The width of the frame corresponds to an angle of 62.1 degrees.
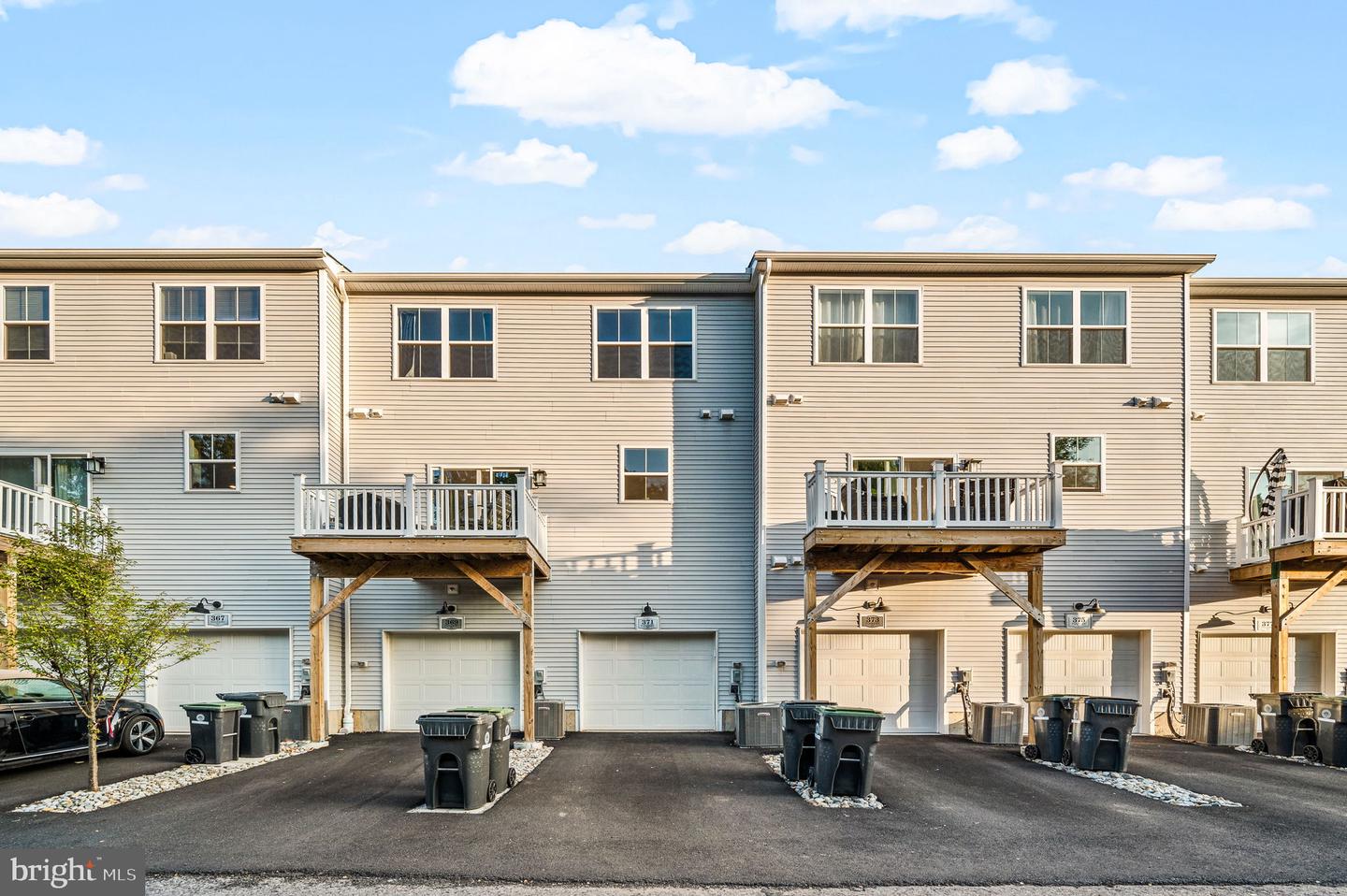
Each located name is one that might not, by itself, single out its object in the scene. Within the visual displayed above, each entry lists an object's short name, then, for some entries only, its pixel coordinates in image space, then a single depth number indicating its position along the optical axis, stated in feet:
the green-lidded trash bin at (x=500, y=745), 38.24
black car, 43.88
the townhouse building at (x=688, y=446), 61.46
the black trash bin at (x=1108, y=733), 45.29
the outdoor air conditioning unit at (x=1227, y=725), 58.44
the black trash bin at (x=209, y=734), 47.19
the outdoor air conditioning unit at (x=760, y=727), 53.93
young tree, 39.04
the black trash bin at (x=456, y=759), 36.11
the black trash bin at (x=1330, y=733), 49.75
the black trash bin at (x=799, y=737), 41.55
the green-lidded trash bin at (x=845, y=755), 38.17
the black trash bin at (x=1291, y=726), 52.70
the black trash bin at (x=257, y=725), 49.47
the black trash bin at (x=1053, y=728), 47.98
